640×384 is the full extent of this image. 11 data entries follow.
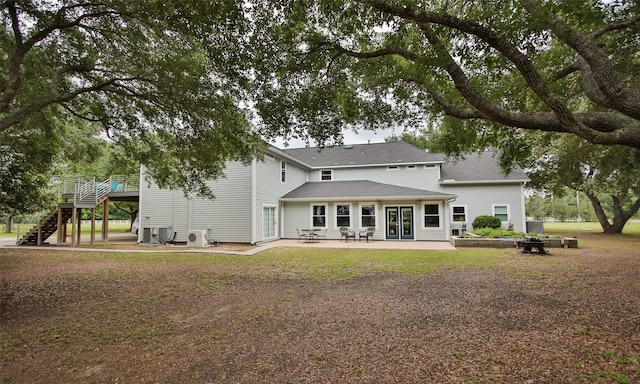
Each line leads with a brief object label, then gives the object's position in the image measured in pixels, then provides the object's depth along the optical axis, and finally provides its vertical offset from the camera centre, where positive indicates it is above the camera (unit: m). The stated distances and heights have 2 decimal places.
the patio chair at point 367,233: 17.37 -0.97
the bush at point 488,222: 19.17 -0.45
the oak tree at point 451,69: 4.62 +3.07
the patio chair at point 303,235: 18.75 -1.10
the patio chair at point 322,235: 19.09 -1.11
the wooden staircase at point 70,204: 17.02 +0.80
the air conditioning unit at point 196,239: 15.98 -1.05
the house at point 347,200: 16.97 +0.95
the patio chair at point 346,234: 17.84 -0.99
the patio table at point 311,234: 18.25 -0.99
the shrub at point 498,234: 15.38 -0.96
